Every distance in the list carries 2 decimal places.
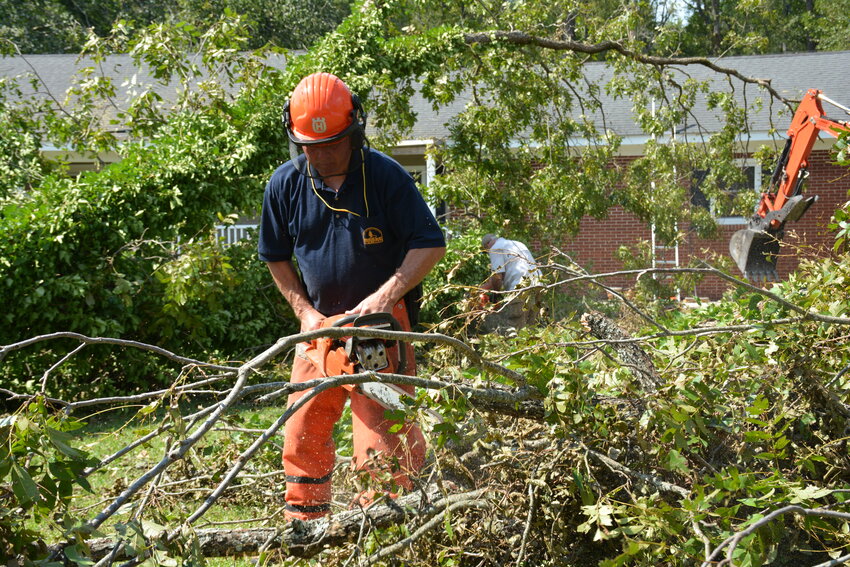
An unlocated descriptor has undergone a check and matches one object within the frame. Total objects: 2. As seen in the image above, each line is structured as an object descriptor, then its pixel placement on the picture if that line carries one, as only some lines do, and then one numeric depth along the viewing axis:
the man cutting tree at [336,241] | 6.76
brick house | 31.14
